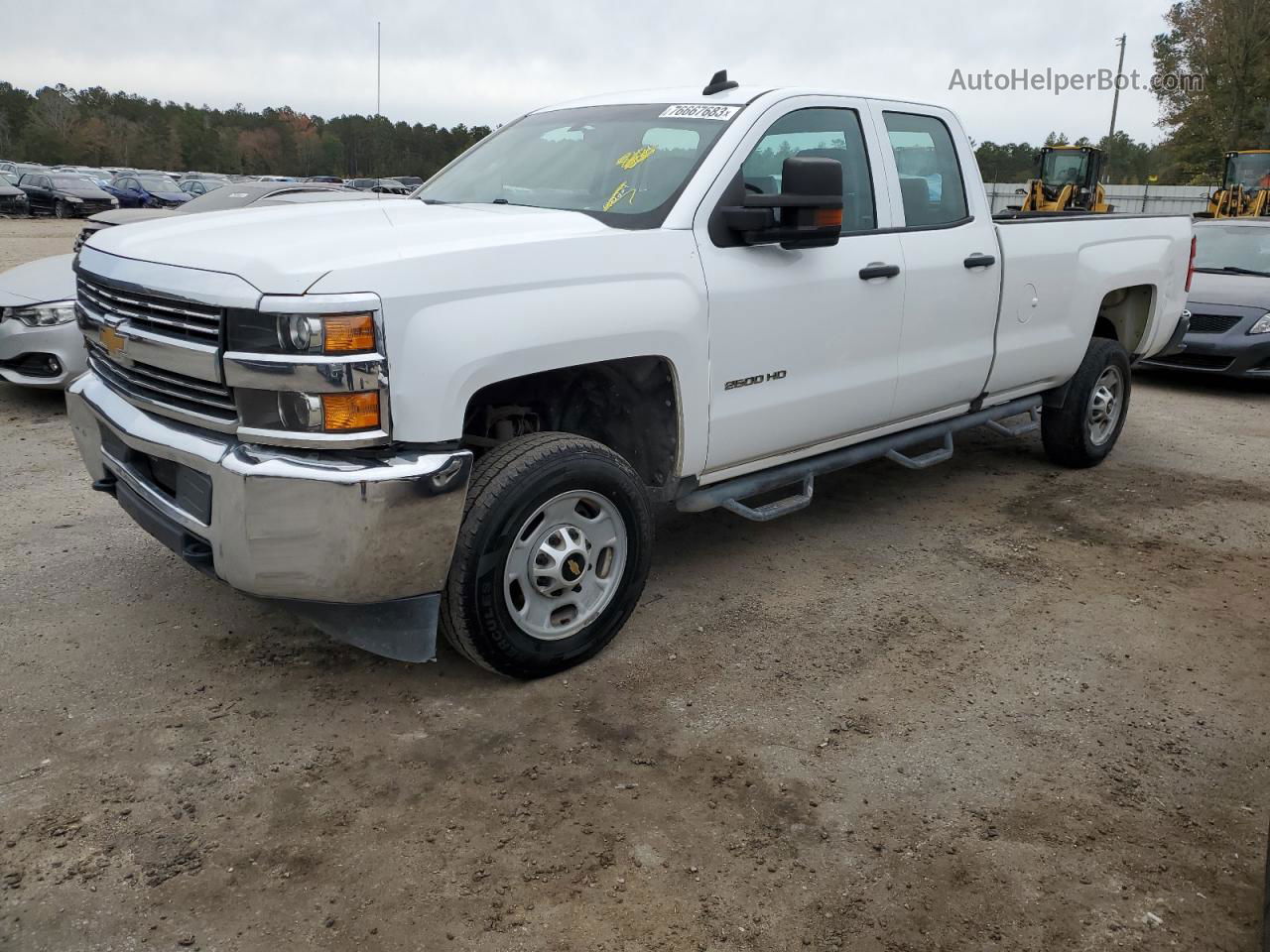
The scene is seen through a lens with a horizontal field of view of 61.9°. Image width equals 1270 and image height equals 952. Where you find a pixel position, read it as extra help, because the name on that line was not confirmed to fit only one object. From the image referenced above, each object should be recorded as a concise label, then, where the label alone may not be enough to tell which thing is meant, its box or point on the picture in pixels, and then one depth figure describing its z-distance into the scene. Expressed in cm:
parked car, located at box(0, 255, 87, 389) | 695
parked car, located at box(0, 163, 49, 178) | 3838
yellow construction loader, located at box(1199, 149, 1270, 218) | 2211
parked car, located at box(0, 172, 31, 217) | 3167
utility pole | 5131
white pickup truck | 297
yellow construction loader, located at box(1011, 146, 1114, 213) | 2656
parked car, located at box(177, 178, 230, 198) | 3778
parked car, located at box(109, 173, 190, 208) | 3481
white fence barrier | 4152
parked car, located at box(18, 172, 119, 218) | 3319
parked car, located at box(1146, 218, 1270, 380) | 902
